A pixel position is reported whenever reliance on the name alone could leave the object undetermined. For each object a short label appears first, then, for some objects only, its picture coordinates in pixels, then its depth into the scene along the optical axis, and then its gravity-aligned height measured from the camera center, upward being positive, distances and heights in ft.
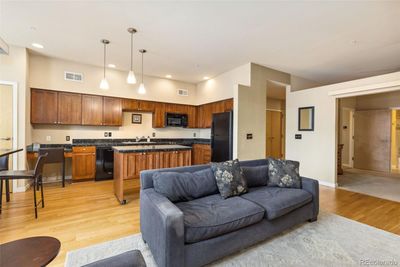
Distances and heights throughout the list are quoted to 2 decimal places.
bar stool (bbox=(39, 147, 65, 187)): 13.23 -1.66
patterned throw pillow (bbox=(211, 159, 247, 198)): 7.63 -1.90
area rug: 6.03 -4.11
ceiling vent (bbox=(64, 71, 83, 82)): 15.45 +4.68
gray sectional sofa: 5.13 -2.79
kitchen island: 10.75 -1.69
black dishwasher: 15.75 -2.62
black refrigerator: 15.57 -0.32
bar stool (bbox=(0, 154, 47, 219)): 8.87 -2.06
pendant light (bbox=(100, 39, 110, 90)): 11.17 +3.07
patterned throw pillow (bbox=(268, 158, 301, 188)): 8.84 -1.94
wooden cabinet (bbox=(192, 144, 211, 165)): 18.93 -2.20
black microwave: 19.90 +1.43
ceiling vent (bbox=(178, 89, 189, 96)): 21.03 +4.63
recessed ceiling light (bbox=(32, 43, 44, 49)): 12.44 +5.85
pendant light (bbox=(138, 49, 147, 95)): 11.96 +2.73
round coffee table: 3.53 -2.44
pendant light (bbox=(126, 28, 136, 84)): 10.52 +3.15
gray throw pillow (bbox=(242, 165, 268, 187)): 8.94 -2.04
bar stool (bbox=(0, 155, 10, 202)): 10.41 -1.79
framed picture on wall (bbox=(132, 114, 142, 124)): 19.07 +1.45
